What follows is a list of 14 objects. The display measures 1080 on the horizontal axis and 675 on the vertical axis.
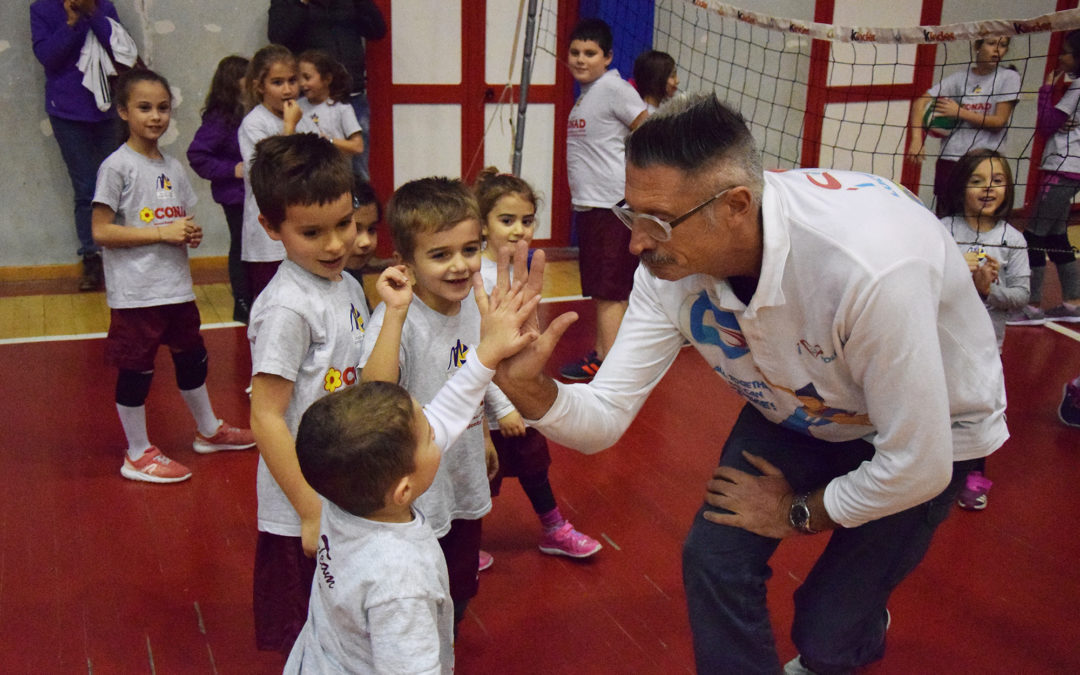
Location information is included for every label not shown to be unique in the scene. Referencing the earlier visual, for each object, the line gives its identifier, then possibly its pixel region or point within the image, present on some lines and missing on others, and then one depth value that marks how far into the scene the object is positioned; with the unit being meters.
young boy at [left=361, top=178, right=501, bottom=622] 2.26
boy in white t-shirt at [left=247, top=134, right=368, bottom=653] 2.06
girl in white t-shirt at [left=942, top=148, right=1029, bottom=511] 3.53
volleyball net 7.30
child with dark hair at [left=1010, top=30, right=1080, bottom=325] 4.99
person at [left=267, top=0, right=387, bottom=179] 5.54
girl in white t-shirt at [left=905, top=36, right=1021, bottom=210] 5.18
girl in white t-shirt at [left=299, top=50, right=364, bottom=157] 4.56
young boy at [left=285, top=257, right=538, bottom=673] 1.60
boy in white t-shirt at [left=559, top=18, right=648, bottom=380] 4.54
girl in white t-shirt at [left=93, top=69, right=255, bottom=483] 3.31
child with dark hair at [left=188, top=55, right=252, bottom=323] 4.38
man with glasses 1.75
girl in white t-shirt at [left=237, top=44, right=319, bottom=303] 3.95
